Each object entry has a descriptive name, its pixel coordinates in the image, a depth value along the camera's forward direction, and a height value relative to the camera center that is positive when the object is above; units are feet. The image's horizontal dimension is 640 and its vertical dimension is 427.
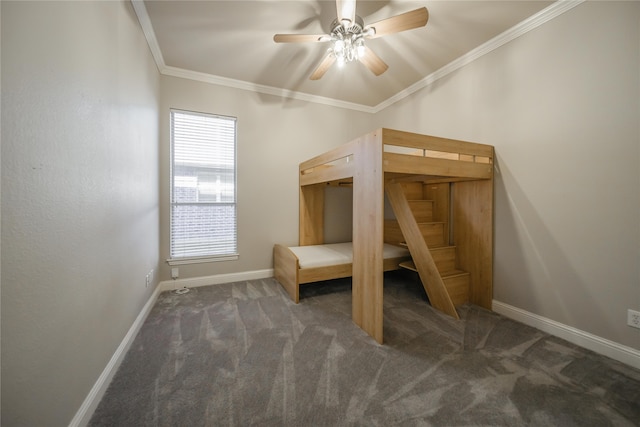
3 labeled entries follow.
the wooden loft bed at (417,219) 6.26 -0.27
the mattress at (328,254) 8.68 -1.74
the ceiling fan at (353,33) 5.46 +4.53
